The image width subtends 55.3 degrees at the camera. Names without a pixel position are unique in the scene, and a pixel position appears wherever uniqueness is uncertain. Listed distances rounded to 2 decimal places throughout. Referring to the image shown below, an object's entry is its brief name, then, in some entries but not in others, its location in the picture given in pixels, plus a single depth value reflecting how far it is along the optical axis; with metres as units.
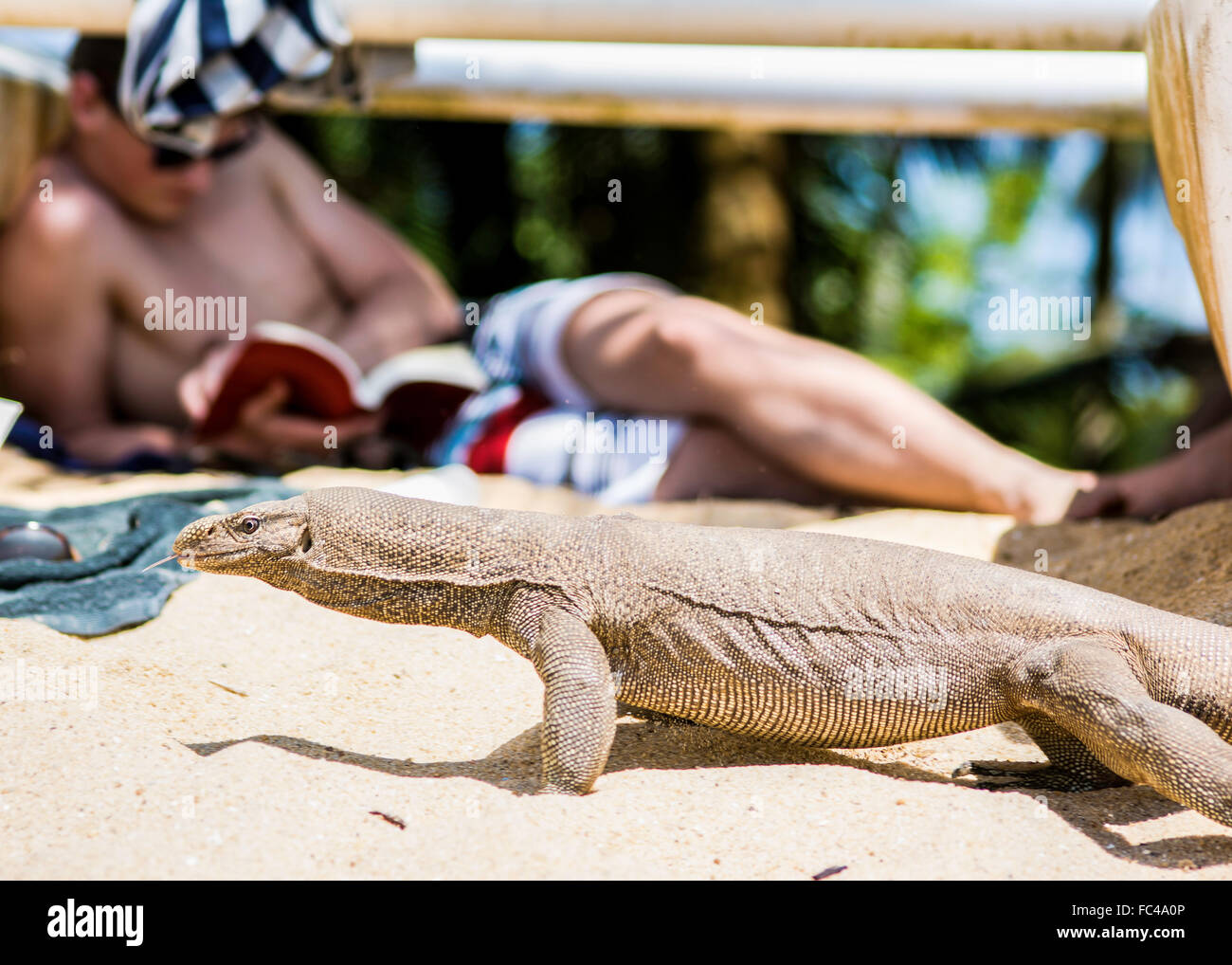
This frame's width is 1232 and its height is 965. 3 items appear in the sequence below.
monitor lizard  2.33
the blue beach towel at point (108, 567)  3.06
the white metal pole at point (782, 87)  5.14
